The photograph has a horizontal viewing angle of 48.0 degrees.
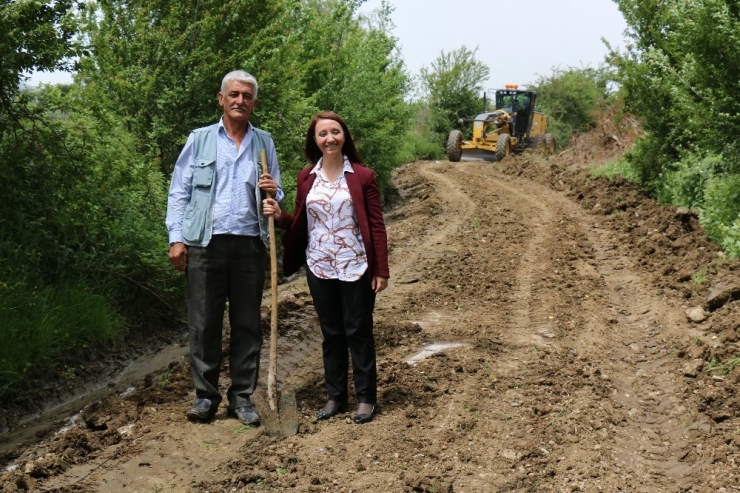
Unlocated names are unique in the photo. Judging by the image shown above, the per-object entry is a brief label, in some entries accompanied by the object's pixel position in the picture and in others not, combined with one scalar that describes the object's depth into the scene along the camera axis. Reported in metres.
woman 5.11
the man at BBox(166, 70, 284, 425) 5.11
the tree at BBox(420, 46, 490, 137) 39.16
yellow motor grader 28.55
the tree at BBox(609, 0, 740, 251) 9.80
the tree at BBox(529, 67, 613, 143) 42.03
